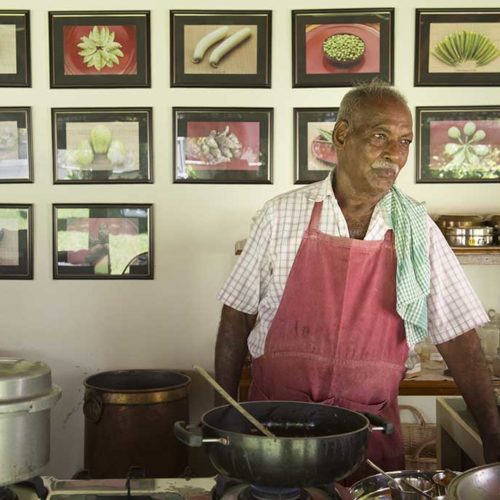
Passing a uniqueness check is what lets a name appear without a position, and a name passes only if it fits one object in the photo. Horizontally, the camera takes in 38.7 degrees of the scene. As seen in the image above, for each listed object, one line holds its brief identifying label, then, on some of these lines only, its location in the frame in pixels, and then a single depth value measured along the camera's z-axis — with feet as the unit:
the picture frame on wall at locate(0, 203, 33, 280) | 12.84
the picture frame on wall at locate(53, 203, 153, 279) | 12.76
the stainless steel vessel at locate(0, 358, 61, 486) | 4.75
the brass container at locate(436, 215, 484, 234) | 11.63
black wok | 4.23
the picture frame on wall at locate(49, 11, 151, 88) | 12.62
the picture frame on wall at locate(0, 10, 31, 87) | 12.66
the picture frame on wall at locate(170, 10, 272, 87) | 12.53
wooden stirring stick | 4.83
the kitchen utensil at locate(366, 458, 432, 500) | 4.92
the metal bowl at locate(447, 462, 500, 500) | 4.30
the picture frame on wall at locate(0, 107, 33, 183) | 12.76
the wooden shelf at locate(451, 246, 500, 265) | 11.50
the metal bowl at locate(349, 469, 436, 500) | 5.17
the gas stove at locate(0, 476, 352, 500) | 4.79
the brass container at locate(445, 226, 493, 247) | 11.54
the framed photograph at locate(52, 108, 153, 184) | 12.69
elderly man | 6.73
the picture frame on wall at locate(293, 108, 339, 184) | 12.61
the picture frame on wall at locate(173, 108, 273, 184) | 12.62
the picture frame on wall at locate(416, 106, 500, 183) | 12.63
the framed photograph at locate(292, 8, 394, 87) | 12.51
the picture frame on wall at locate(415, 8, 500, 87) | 12.51
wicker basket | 11.78
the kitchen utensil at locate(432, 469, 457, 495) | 5.27
